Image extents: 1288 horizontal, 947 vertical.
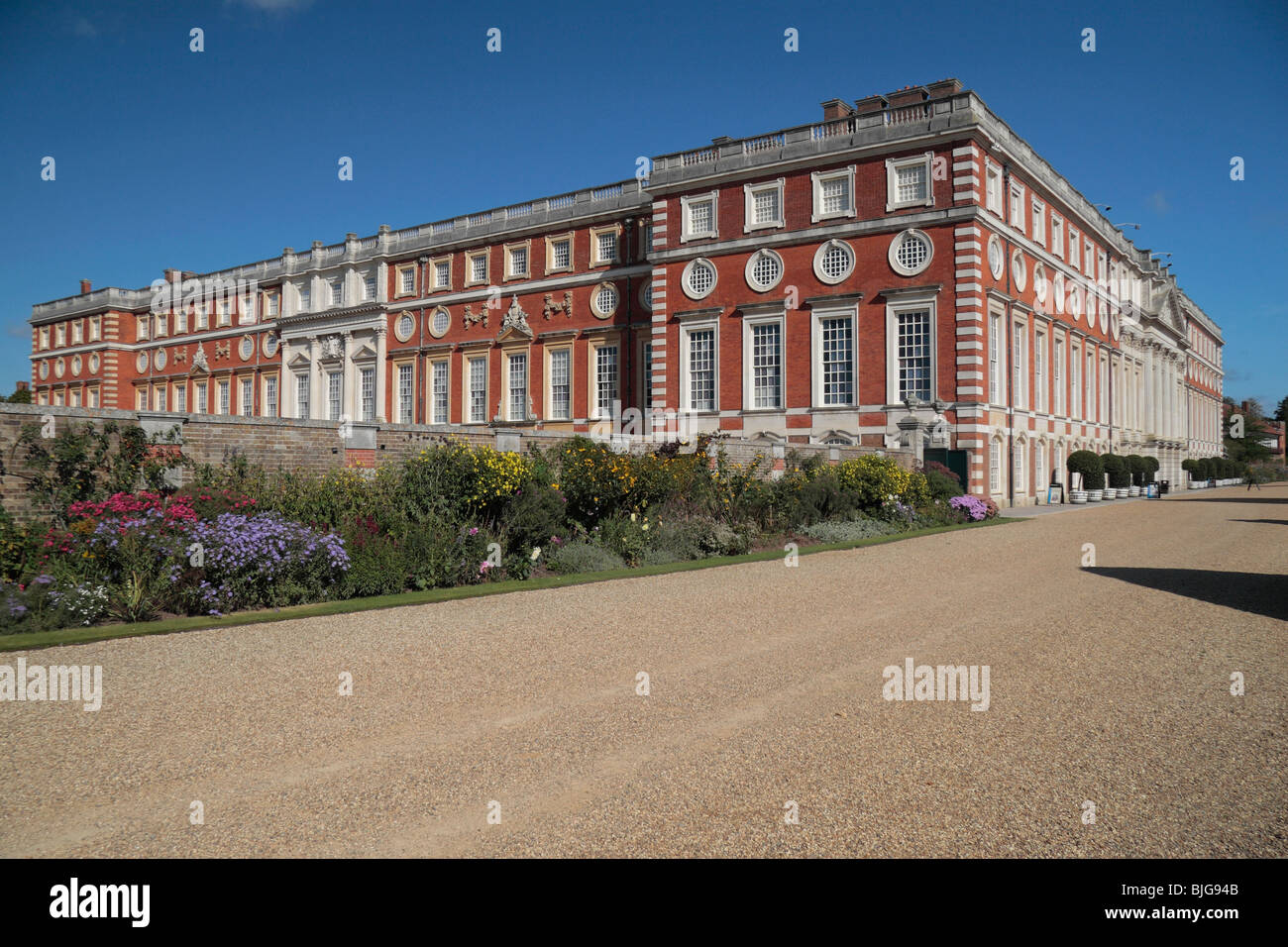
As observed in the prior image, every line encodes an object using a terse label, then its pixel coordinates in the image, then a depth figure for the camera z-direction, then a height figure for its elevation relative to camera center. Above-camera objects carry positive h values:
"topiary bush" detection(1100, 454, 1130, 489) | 41.88 -0.34
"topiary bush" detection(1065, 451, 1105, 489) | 38.75 -0.19
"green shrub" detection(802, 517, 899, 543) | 19.31 -1.47
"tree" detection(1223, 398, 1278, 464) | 85.38 +2.58
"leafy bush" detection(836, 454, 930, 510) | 22.50 -0.36
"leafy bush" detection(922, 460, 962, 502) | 25.94 -0.50
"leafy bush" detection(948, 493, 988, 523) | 25.59 -1.23
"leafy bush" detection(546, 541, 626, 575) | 13.88 -1.45
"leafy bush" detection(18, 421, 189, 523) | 10.69 +0.22
